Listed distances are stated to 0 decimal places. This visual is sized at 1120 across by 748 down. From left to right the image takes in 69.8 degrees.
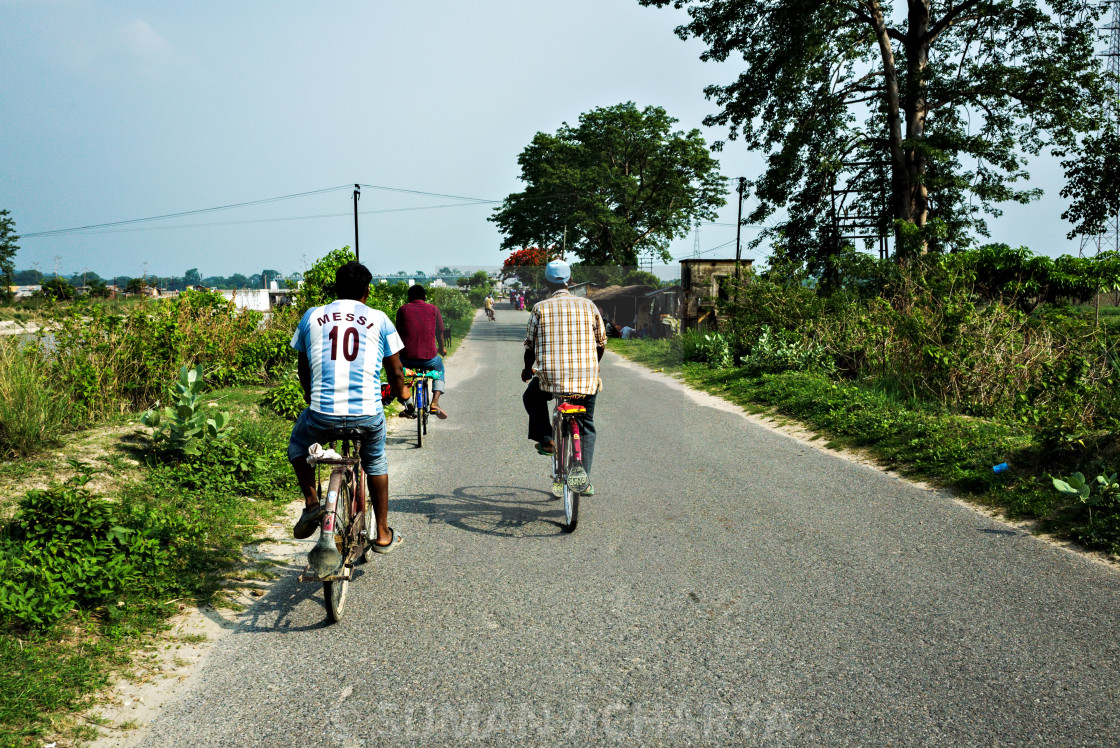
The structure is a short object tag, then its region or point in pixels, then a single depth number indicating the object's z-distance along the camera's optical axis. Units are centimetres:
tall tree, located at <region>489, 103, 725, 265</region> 4438
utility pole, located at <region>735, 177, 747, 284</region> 4853
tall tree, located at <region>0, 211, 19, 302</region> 5775
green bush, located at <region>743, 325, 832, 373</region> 1523
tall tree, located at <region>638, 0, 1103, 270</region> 2144
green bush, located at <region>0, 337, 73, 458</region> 662
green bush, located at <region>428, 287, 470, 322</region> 5029
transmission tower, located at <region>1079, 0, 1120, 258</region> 2119
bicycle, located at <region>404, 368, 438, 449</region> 977
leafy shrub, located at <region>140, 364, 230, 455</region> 709
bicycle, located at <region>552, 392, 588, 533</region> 586
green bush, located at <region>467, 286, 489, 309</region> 10491
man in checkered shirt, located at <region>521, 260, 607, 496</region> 607
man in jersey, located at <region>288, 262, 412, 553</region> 443
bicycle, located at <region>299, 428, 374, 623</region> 408
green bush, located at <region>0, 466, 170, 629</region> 406
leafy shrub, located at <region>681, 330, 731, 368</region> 1929
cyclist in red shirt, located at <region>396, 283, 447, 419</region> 998
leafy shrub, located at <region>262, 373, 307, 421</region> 1024
